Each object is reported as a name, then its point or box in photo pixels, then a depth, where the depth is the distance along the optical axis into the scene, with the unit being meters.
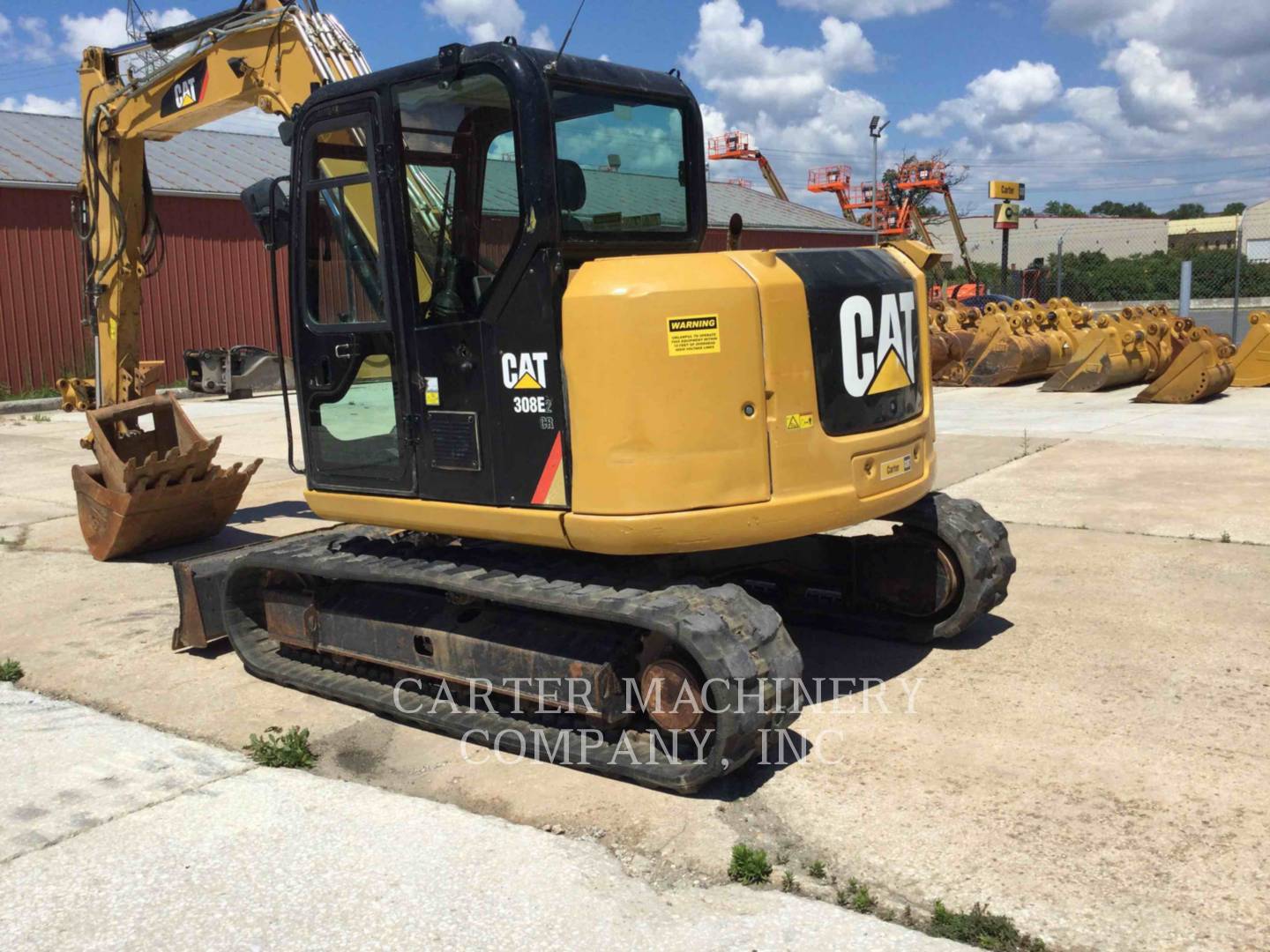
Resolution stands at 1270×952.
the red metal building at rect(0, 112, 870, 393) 20.06
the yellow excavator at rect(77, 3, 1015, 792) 4.20
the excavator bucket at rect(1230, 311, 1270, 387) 16.77
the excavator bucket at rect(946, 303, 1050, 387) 18.12
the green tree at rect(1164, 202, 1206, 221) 111.31
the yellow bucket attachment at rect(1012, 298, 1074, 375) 18.70
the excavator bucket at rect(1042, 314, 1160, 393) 16.64
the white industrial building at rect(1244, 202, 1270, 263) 76.75
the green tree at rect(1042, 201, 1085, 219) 97.51
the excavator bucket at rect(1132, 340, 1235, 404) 14.94
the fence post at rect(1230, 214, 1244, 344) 20.49
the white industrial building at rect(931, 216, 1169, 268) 65.81
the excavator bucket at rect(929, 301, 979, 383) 18.89
